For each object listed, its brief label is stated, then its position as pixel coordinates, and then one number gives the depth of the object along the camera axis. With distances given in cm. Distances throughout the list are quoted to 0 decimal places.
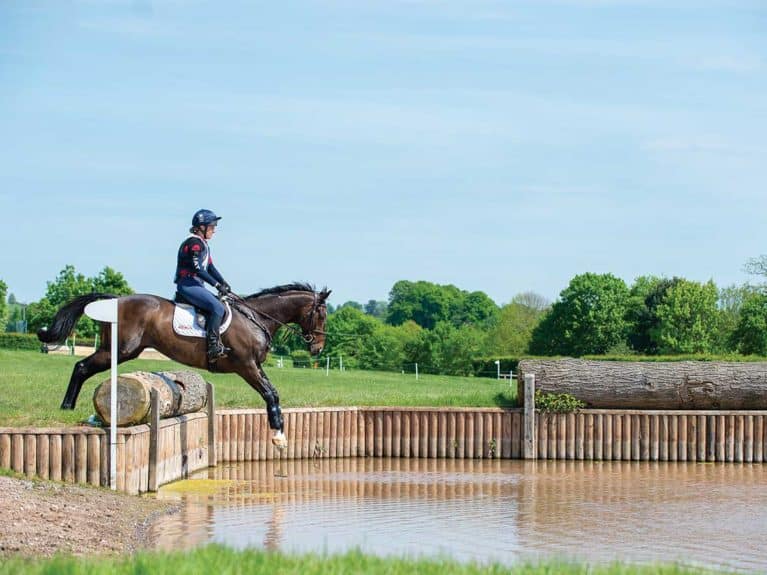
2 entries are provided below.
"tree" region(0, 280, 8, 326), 8838
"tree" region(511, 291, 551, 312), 11350
